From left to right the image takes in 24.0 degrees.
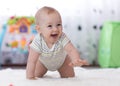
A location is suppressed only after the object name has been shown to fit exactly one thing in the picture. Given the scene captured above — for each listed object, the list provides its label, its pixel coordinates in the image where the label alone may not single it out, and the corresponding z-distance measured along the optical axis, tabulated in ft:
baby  4.62
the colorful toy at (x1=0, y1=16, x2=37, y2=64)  10.33
